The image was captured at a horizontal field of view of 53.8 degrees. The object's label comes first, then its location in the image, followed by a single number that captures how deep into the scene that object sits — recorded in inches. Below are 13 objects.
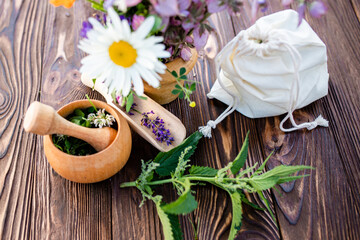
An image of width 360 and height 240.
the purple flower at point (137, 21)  19.8
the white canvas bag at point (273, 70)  27.0
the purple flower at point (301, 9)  19.2
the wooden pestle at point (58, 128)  21.4
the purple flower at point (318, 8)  18.8
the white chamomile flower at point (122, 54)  19.2
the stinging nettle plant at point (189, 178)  23.0
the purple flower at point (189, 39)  25.2
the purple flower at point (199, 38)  23.3
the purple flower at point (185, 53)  26.3
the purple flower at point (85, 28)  21.6
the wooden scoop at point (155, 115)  27.5
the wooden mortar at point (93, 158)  23.8
